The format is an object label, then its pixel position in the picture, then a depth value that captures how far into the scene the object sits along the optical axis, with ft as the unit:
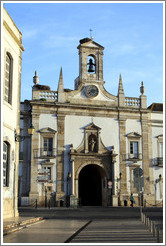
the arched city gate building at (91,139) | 115.55
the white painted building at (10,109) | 59.01
